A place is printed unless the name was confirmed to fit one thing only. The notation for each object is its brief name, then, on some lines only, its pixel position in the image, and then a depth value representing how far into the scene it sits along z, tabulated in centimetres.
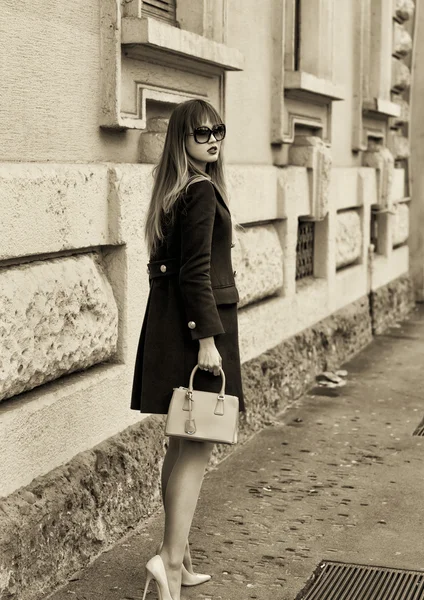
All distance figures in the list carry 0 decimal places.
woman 362
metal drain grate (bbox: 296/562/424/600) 394
